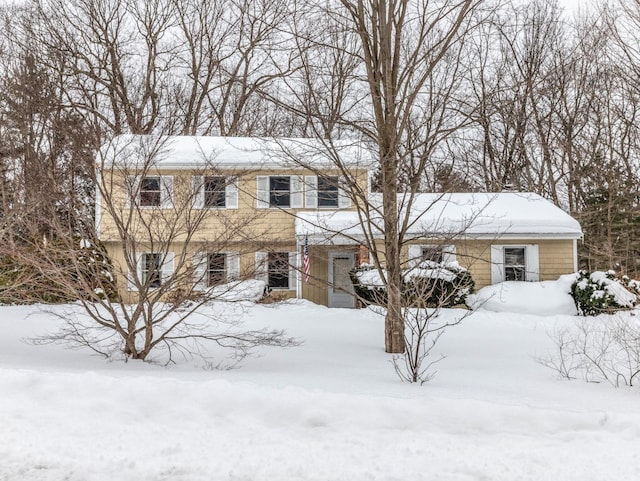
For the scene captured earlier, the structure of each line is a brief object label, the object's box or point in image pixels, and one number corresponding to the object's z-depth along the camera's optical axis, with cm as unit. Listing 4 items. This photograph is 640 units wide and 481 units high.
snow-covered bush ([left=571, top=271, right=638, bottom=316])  1334
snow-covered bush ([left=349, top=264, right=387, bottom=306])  1430
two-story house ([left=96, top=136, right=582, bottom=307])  1599
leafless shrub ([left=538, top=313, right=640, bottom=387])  736
